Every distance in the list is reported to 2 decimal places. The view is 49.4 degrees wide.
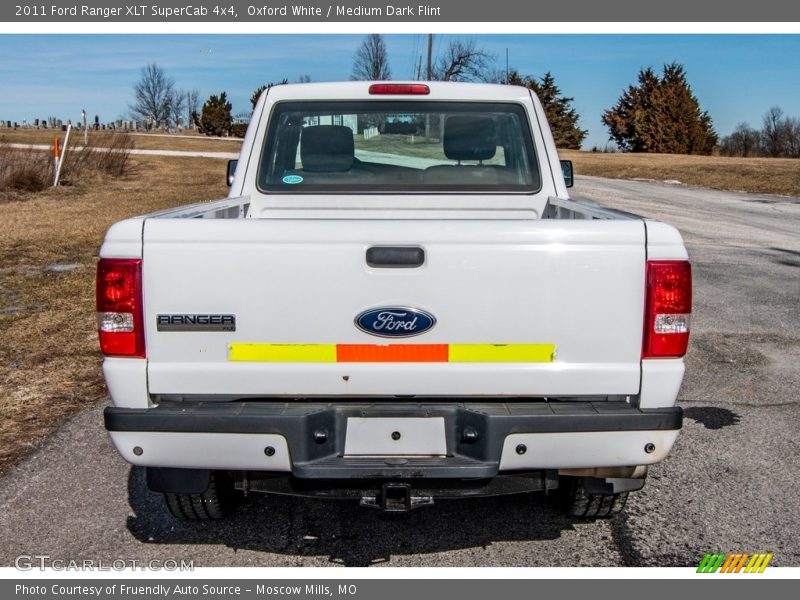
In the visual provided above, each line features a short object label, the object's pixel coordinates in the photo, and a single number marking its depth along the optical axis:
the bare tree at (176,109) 89.44
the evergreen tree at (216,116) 75.06
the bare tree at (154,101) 87.31
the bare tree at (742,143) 69.97
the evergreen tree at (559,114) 69.06
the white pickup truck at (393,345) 3.17
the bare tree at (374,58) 49.59
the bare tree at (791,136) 66.81
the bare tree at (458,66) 44.53
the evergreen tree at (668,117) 68.12
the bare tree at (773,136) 68.12
